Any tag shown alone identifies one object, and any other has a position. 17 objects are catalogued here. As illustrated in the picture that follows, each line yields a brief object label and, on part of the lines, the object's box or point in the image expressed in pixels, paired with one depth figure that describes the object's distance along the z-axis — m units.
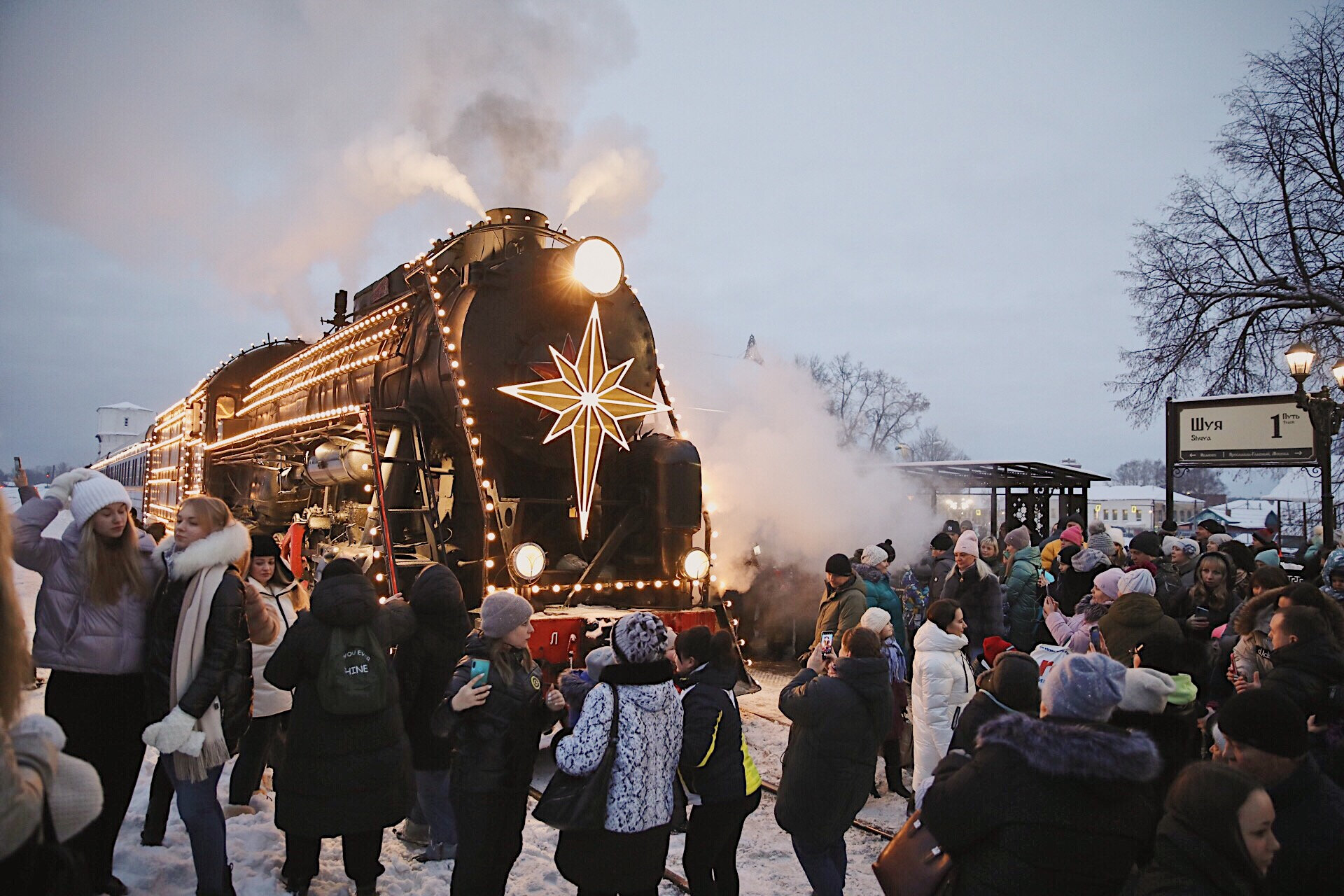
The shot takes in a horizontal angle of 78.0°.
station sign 11.58
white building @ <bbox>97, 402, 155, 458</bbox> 66.44
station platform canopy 15.71
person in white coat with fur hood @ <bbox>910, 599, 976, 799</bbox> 4.55
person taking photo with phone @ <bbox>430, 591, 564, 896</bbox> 3.17
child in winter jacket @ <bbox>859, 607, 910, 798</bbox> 5.41
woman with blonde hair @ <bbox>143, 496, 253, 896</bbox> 3.19
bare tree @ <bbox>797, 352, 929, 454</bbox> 39.69
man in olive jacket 5.60
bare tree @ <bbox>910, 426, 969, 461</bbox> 66.44
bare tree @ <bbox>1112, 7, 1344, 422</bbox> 13.89
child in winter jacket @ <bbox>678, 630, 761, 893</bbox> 3.23
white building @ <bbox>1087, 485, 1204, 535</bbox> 45.38
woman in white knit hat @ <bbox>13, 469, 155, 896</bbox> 3.24
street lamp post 8.81
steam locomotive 6.24
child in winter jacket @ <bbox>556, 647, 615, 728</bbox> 3.31
